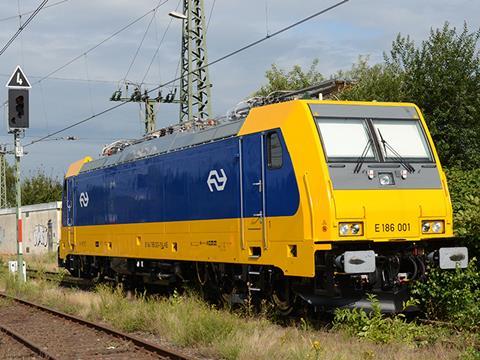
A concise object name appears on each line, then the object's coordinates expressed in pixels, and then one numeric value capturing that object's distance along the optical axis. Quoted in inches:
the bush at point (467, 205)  433.7
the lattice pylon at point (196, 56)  1095.0
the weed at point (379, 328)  373.4
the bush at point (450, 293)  410.0
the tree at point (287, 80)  1659.7
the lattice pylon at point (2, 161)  2271.2
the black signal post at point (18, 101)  770.2
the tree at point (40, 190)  2372.0
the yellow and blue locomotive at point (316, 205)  410.3
